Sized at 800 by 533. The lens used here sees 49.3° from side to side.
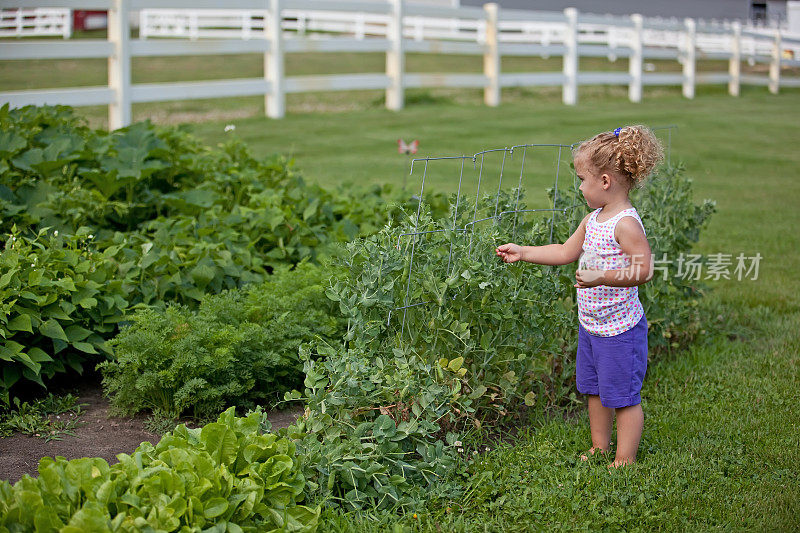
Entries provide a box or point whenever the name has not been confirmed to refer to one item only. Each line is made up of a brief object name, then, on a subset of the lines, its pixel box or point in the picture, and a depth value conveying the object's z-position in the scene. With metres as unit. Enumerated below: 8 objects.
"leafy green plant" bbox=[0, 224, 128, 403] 3.61
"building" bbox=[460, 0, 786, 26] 31.89
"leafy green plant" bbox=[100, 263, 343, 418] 3.59
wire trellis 3.42
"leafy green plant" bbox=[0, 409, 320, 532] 2.41
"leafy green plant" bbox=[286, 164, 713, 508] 3.02
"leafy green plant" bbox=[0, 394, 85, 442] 3.52
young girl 3.16
